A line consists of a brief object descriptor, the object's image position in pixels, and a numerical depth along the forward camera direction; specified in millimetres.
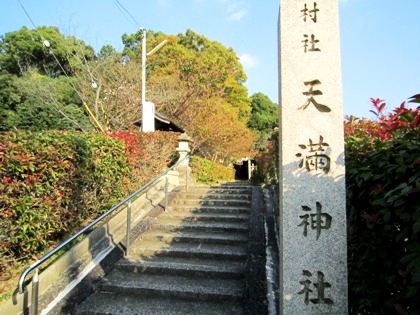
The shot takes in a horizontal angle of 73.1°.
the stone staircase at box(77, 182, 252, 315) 3363
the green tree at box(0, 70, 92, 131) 14040
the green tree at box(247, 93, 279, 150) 26650
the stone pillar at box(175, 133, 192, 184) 9820
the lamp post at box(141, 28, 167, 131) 9798
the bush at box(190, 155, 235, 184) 10734
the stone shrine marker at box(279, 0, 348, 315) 2463
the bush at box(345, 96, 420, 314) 1535
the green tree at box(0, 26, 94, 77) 19766
